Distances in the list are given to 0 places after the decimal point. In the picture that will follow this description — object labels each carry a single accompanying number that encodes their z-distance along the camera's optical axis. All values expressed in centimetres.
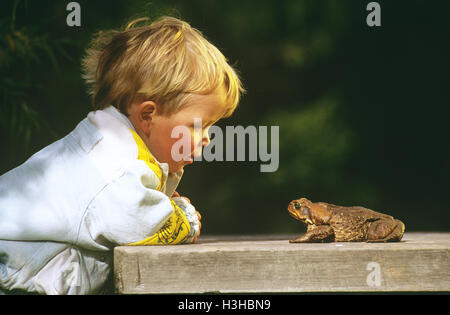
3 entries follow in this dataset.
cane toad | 223
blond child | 216
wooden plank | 214
